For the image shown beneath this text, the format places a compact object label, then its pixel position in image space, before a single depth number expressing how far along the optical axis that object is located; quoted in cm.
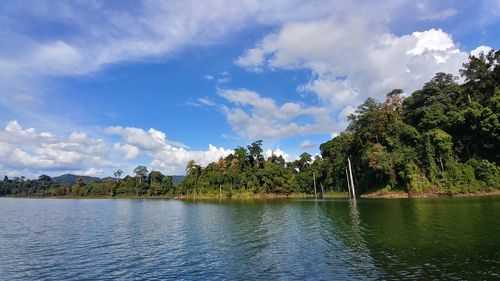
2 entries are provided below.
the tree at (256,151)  17988
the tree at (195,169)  18726
